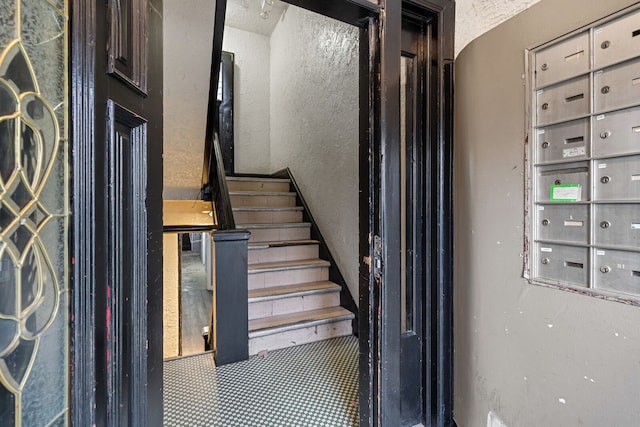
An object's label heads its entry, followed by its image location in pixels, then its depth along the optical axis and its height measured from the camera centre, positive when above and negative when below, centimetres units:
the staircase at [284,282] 212 -57
